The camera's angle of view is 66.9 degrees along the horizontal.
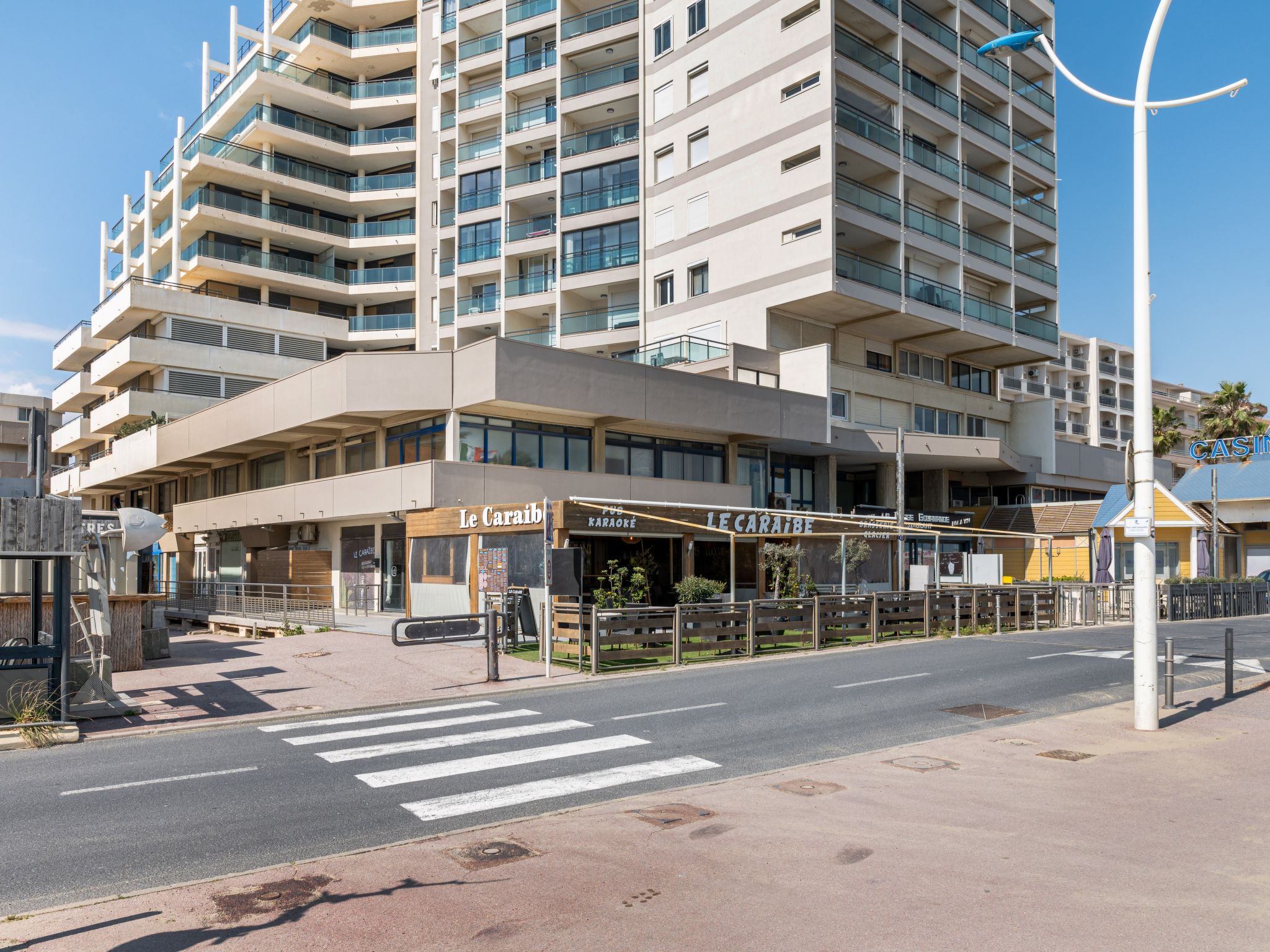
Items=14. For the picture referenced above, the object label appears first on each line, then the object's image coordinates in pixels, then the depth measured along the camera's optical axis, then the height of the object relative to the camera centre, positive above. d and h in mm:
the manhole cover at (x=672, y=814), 7832 -2320
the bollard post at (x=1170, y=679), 13094 -1945
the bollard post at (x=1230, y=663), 14055 -1867
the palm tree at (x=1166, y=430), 63594 +7280
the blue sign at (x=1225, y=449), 29641 +2754
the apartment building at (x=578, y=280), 33688 +12323
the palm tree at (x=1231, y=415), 54219 +7068
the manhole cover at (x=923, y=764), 9820 -2364
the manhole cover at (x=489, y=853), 6762 -2298
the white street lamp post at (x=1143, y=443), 11570 +1137
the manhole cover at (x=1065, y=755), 10320 -2368
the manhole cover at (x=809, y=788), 8758 -2333
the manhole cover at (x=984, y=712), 12984 -2417
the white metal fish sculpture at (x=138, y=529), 16906 +140
